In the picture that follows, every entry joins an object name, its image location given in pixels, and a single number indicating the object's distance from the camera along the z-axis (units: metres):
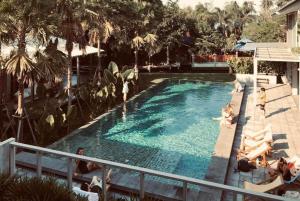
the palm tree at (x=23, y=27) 9.09
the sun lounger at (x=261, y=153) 9.70
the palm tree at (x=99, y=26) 16.77
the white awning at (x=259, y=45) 23.49
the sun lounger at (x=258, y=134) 11.18
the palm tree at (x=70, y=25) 12.66
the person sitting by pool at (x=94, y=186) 7.03
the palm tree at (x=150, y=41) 22.39
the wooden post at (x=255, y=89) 16.64
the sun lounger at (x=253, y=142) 10.21
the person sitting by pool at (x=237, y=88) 20.75
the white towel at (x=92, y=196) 5.72
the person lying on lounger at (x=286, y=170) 8.16
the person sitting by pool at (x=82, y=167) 8.34
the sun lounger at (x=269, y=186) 7.39
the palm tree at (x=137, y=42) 21.83
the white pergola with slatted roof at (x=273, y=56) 16.17
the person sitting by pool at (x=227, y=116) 13.57
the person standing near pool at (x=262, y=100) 15.18
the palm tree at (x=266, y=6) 59.82
